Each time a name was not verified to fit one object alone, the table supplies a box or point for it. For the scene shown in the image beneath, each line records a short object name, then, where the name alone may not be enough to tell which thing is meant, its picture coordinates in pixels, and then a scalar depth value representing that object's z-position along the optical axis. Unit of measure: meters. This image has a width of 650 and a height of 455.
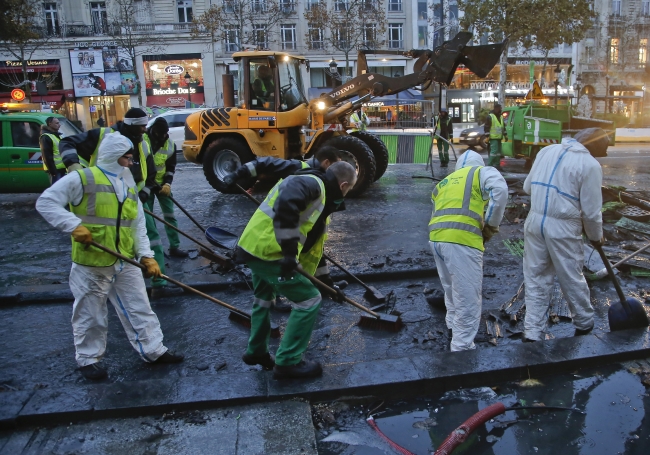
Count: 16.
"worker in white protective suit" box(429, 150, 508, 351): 4.07
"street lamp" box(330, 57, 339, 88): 14.23
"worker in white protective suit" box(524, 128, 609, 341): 4.12
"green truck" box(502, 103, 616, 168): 13.67
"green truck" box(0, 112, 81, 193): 10.59
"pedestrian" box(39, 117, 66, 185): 8.06
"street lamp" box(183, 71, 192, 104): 34.16
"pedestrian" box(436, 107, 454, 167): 15.04
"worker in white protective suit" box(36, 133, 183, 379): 3.84
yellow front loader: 10.84
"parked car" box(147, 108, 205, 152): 18.97
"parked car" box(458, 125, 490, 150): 19.77
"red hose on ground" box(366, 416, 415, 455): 3.07
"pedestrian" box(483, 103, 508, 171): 13.93
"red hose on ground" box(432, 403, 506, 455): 2.97
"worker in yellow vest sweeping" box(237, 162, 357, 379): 3.32
